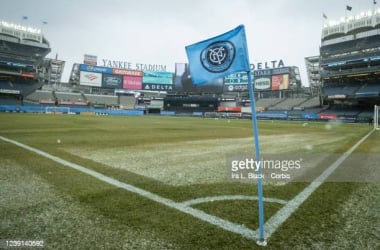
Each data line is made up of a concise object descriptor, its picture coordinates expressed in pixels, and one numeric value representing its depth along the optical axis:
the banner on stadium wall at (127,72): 89.47
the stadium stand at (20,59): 69.35
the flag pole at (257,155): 3.03
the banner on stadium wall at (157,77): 93.81
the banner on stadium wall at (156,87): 93.56
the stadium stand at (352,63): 55.97
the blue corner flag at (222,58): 3.32
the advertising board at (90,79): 83.75
